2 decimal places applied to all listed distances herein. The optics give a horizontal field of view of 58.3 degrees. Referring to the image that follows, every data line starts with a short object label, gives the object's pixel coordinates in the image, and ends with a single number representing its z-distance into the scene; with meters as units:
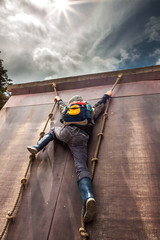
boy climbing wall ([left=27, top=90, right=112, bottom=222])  1.84
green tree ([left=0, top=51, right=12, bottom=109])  10.02
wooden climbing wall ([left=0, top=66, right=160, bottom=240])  1.56
